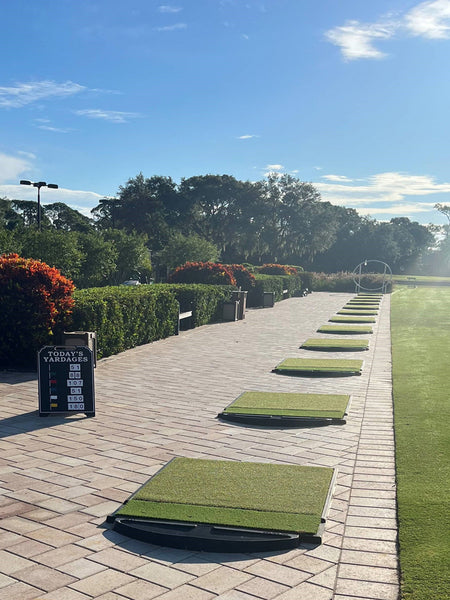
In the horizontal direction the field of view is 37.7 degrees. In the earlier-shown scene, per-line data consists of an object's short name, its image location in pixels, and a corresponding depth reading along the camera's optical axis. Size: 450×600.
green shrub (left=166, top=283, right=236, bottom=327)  22.53
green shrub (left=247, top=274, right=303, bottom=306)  34.66
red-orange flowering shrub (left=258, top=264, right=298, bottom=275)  49.19
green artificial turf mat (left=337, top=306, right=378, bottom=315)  31.50
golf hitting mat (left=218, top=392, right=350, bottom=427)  9.51
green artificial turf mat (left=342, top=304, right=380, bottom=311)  35.28
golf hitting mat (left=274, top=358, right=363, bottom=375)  13.85
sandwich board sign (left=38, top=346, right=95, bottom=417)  9.64
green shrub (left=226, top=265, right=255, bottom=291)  34.06
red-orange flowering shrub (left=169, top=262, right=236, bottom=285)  28.28
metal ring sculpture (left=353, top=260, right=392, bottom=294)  55.01
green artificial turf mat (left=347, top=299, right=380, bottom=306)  39.82
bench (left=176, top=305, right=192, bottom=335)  21.11
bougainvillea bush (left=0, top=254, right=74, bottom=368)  13.59
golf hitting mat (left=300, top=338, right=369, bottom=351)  17.88
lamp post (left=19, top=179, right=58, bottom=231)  39.12
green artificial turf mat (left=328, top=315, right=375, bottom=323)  26.71
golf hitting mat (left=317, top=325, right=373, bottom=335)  22.41
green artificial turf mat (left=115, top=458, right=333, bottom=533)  5.69
